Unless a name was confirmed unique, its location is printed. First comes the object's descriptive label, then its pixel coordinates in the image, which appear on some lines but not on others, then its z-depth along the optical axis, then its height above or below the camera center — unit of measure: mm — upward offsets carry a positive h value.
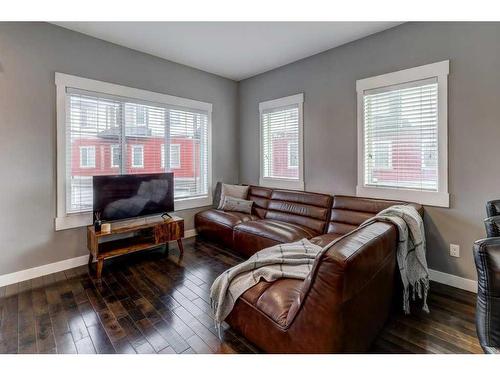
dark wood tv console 2887 -706
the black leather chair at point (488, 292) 1118 -488
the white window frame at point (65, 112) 2938 +829
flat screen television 3032 -147
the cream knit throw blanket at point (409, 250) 1929 -526
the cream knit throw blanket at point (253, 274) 1821 -667
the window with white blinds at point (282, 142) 4031 +696
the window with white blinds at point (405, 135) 2680 +561
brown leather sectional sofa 1331 -721
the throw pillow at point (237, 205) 4141 -351
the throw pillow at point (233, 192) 4336 -145
